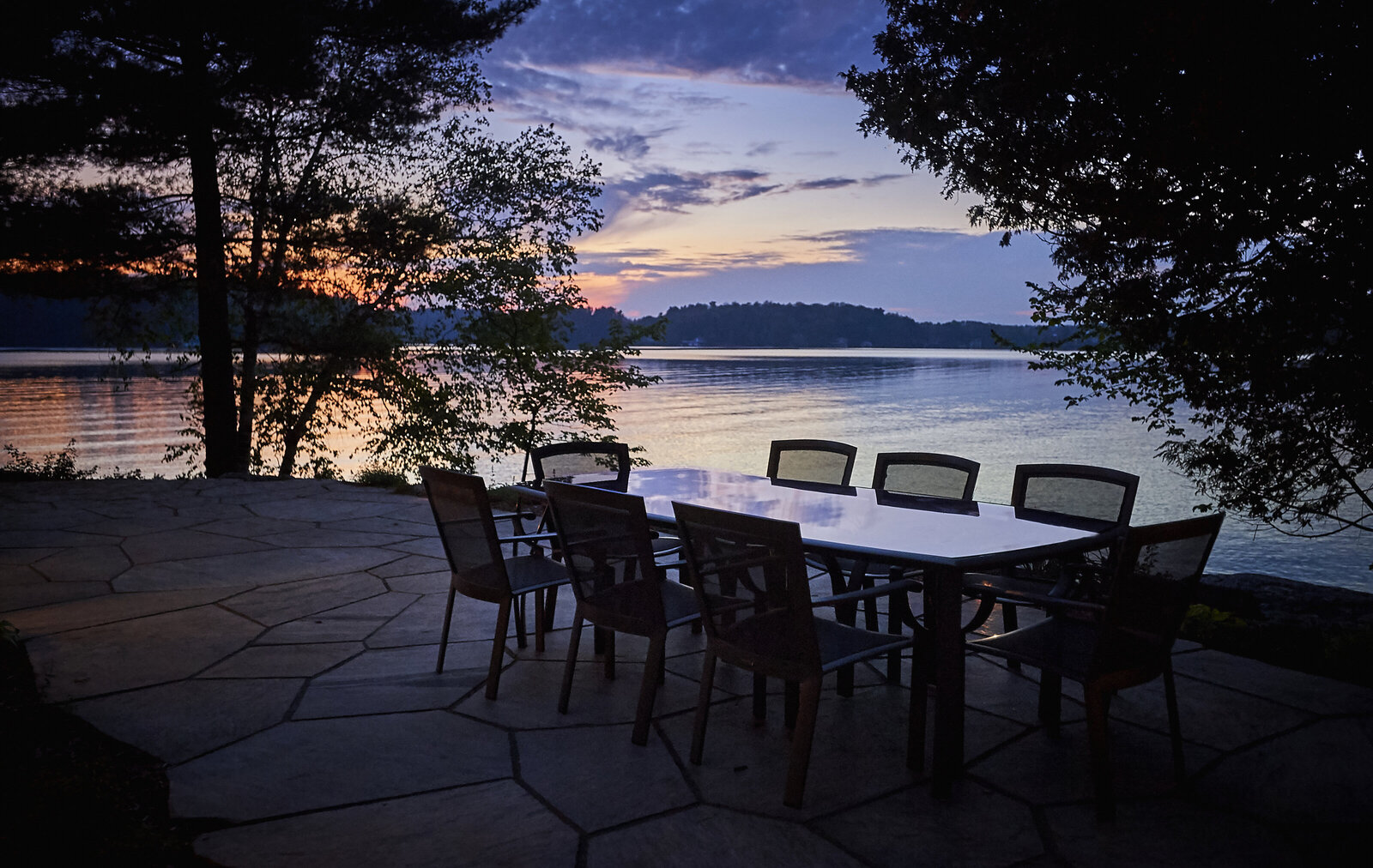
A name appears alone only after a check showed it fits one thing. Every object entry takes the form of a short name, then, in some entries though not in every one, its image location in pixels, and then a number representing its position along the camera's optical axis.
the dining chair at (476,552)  3.12
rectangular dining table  2.48
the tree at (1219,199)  2.99
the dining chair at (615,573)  2.76
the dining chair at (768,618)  2.33
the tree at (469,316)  10.91
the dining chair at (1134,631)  2.25
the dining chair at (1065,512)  3.00
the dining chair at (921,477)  3.80
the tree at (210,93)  8.26
